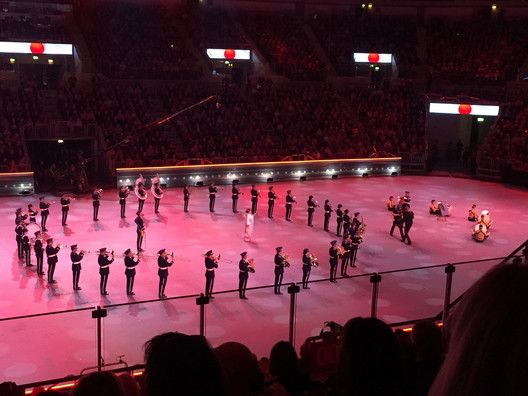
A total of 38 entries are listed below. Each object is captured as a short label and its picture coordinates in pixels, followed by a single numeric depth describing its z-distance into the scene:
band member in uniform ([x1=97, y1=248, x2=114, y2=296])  15.41
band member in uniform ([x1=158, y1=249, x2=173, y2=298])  15.38
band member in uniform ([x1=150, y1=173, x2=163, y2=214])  24.97
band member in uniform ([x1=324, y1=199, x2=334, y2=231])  22.55
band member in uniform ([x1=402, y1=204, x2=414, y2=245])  21.31
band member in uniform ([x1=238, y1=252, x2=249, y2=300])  15.19
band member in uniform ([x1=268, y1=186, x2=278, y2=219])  24.25
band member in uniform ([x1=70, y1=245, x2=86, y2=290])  15.72
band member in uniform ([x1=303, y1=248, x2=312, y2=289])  16.03
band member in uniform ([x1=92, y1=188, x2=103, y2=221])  22.77
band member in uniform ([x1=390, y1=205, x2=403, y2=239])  21.91
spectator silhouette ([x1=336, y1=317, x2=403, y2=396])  2.46
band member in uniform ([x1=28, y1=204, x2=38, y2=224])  20.86
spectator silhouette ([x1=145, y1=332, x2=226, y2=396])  2.02
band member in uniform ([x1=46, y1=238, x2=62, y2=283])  16.14
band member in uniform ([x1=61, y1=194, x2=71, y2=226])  21.95
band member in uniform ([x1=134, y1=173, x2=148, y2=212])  24.06
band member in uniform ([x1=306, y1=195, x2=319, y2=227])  23.22
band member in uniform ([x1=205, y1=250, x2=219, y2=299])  15.34
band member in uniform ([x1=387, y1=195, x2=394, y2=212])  26.27
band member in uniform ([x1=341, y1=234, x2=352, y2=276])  17.67
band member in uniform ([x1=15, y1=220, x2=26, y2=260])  18.17
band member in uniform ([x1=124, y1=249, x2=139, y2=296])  15.41
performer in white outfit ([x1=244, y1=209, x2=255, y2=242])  20.69
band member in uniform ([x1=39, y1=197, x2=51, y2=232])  21.21
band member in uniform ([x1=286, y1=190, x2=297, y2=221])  23.71
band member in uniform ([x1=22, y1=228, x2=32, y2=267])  17.80
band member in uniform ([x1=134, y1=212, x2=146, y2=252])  19.27
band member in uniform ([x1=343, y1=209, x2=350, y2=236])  20.31
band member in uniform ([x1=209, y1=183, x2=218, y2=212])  24.89
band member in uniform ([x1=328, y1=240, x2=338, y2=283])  16.80
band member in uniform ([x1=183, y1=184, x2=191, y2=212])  24.95
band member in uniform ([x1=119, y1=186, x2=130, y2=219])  23.59
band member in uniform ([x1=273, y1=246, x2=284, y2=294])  15.70
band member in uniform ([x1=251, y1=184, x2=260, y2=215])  24.53
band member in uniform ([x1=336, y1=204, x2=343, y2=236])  21.80
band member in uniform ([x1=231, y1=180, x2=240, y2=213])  24.83
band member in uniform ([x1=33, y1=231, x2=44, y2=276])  17.12
